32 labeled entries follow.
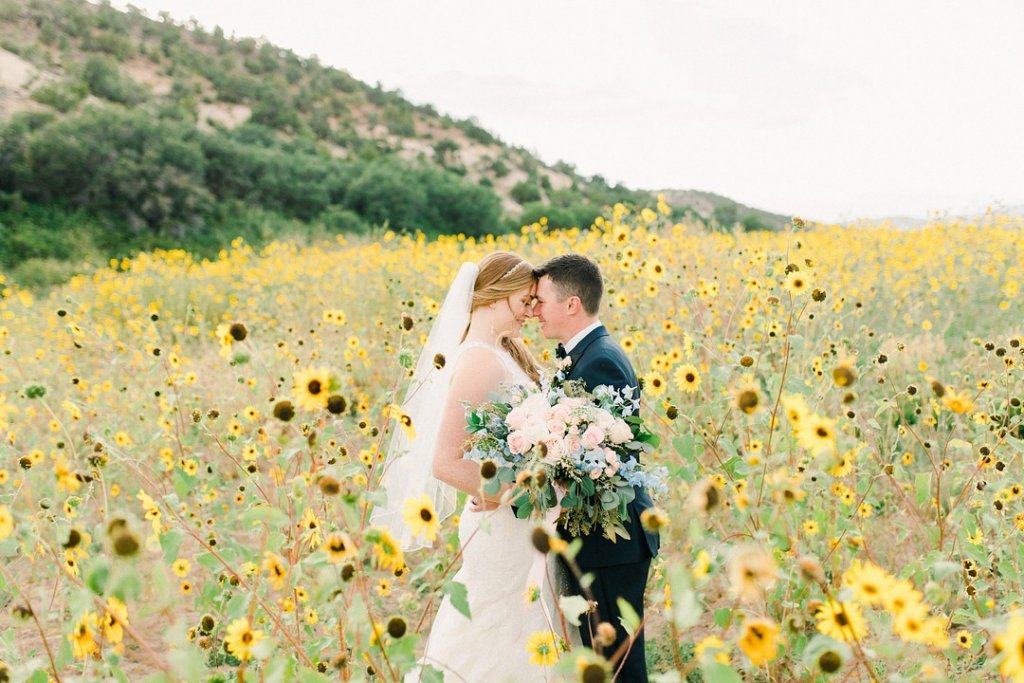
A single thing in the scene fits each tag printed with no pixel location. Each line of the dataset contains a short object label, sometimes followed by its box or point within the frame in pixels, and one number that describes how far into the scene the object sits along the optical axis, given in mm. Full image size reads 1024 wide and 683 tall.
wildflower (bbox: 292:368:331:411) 1504
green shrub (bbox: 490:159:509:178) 42750
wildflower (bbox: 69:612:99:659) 1385
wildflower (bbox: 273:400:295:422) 1399
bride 2811
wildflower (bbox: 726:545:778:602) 990
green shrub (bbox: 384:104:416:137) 44969
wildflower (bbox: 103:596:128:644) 1489
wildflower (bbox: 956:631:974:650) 1997
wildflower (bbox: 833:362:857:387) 1248
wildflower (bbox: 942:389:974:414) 1686
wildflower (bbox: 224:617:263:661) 1451
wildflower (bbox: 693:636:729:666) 1050
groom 2582
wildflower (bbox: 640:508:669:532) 1272
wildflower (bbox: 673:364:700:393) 2729
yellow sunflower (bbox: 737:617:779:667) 1043
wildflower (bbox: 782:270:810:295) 2832
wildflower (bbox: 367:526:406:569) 1219
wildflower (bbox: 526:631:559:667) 1870
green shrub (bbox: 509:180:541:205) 37406
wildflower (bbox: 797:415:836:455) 1347
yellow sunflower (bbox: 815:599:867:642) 1106
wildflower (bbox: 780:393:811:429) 1407
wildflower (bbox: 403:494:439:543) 1582
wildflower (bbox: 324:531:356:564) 1280
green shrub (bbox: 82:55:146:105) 29156
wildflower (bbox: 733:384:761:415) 1465
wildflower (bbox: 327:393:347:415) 1406
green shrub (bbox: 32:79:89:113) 23812
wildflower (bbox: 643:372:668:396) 2900
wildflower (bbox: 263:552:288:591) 1757
